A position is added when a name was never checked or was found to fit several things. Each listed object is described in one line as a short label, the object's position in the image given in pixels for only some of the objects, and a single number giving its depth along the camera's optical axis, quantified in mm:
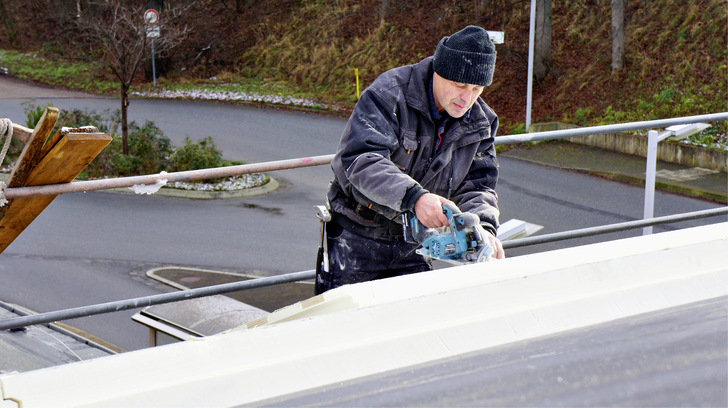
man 2816
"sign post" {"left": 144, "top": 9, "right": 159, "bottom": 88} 20438
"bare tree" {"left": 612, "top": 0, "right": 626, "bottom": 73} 18672
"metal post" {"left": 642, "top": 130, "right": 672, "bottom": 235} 5404
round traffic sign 20594
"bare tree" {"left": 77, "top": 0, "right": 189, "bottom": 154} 15695
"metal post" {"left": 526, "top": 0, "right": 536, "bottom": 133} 17192
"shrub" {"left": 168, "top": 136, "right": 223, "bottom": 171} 15336
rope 2770
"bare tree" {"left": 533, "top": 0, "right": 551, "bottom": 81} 20047
